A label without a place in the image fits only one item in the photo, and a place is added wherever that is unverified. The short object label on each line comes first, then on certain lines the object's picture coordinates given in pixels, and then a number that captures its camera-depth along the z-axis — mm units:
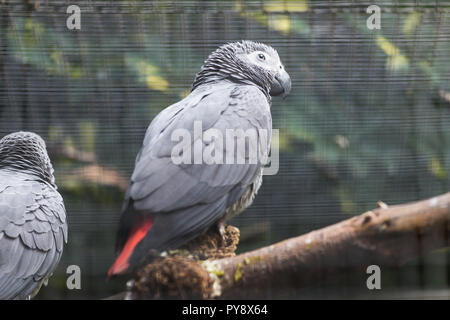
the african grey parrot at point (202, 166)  1792
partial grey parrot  1855
